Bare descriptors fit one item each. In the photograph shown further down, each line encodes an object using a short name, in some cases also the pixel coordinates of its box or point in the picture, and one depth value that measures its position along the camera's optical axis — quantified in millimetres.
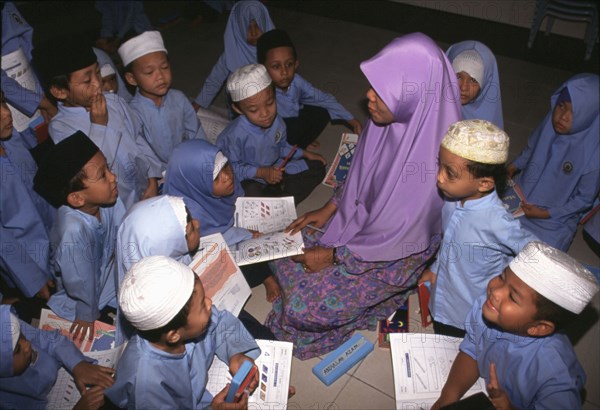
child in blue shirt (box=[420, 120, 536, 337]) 1829
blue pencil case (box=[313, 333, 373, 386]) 2408
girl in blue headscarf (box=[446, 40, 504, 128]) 2744
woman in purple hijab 2020
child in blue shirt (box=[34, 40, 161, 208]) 2605
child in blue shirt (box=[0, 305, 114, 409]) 1841
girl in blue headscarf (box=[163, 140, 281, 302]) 2482
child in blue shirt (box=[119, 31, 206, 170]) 2959
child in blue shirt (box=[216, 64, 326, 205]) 2924
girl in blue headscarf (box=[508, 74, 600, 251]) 2678
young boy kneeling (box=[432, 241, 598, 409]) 1521
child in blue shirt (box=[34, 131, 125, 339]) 2162
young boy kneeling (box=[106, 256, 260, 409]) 1568
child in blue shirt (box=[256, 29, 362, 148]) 3385
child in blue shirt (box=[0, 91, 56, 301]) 2469
